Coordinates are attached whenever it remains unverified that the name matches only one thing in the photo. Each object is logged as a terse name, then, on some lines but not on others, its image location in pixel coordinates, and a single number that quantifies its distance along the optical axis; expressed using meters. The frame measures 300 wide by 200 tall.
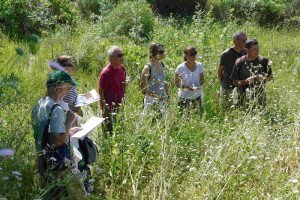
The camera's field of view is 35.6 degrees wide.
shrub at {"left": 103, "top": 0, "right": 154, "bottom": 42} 11.40
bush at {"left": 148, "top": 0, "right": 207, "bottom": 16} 17.72
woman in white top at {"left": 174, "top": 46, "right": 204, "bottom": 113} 5.97
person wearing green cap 3.52
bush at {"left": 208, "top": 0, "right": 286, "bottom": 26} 16.58
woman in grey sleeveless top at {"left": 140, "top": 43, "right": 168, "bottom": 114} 5.66
